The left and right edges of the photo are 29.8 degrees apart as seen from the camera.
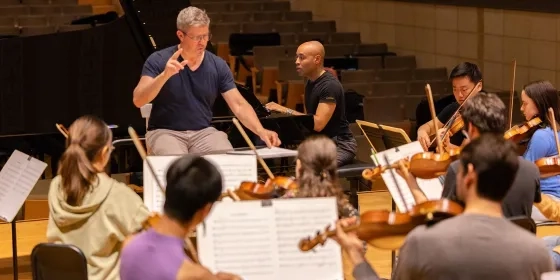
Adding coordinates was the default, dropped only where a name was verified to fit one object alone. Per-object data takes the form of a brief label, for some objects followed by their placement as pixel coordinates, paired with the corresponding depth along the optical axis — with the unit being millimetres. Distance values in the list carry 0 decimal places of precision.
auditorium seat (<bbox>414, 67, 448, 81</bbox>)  10875
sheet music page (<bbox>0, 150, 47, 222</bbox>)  5176
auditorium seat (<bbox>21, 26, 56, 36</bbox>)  11938
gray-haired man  5754
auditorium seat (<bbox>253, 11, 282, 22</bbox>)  13531
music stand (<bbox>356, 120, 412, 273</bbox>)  5957
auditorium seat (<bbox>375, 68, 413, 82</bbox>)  10820
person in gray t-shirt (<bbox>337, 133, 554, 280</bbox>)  2973
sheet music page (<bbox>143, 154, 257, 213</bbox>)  4809
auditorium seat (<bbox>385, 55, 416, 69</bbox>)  11578
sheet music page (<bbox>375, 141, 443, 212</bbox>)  4836
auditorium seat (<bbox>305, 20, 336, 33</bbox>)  13156
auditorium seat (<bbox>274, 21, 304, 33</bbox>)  13055
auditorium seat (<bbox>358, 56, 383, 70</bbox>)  11421
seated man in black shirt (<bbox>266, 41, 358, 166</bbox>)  6699
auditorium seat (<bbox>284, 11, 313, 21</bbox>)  13742
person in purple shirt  3055
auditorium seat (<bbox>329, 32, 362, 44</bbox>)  12680
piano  8328
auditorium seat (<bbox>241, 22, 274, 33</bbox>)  12891
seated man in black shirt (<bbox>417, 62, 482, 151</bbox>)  6164
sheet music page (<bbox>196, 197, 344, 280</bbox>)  3920
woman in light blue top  5512
